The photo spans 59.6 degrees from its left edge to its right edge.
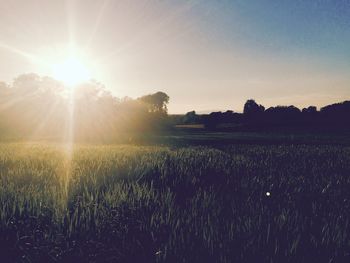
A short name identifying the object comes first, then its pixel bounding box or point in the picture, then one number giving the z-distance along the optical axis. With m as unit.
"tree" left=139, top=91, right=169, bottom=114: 74.21
